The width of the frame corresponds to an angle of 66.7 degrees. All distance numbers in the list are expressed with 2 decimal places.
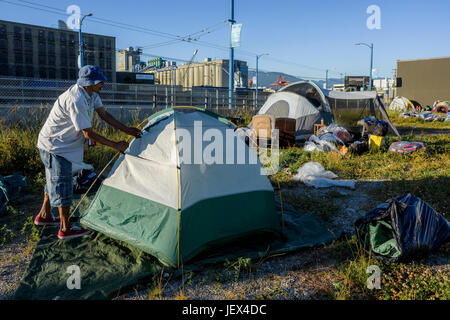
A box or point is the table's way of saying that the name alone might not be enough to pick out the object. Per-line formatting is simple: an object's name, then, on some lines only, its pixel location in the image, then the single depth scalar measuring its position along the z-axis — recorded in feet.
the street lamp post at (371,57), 106.01
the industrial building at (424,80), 124.67
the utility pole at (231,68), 54.08
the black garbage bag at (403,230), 11.00
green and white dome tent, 11.41
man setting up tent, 11.90
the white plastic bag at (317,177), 20.25
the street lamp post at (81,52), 65.33
